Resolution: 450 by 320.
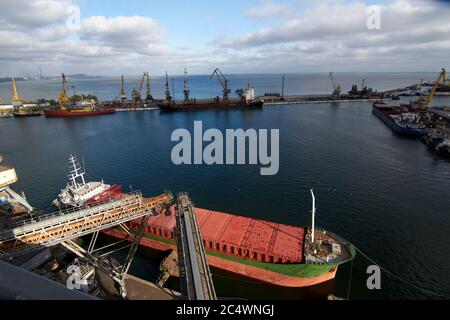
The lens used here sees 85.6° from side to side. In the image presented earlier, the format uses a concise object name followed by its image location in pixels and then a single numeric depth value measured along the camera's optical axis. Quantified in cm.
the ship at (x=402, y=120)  8725
